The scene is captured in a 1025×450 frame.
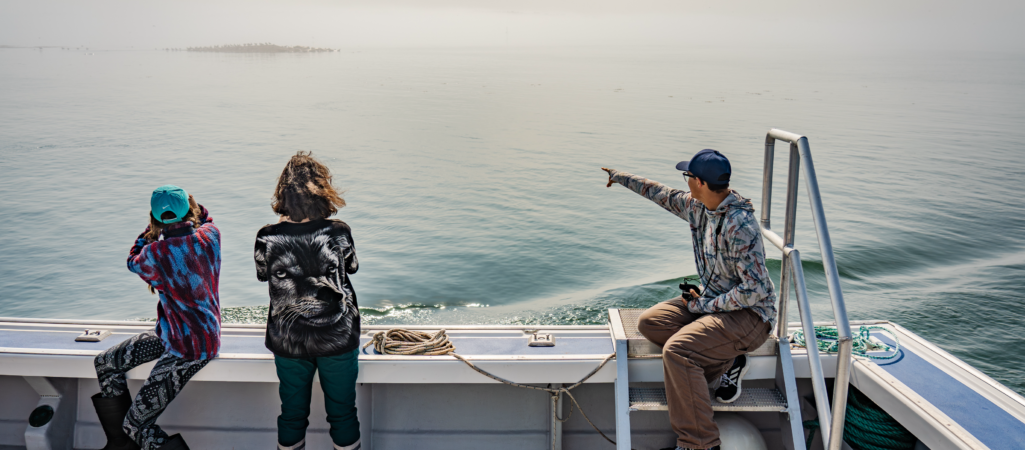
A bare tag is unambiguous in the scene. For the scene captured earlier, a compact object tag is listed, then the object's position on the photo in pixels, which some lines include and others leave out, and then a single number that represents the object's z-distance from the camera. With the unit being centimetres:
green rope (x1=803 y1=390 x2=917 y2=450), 276
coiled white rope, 301
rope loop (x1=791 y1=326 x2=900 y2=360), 309
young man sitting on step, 257
